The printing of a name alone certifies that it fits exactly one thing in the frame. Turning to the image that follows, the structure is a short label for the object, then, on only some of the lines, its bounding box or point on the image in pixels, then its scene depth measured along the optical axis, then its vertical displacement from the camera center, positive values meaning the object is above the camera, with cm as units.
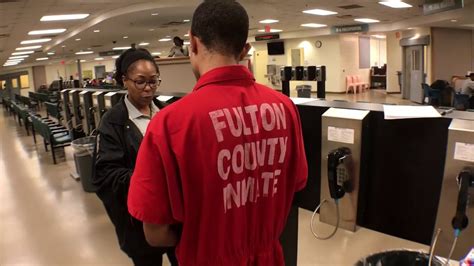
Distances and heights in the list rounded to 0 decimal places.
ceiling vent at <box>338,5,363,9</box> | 1138 +200
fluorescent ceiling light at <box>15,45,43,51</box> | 1703 +189
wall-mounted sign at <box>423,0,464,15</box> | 782 +141
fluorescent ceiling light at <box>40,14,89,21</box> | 991 +187
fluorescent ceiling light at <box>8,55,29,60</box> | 2185 +192
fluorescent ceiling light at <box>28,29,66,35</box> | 1234 +188
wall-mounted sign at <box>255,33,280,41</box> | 1978 +217
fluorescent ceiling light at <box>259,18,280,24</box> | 1390 +210
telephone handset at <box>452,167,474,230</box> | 151 -49
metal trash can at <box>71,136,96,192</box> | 453 -86
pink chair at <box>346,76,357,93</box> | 1859 -41
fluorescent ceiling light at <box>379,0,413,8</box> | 1045 +193
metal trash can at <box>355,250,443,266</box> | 150 -71
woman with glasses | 178 -27
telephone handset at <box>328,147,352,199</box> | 196 -49
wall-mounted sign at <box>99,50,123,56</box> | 2488 +214
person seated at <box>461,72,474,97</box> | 1004 -46
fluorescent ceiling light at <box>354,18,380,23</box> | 1516 +215
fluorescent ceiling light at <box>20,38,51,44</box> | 1475 +189
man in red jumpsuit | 95 -19
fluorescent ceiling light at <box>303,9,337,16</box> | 1203 +204
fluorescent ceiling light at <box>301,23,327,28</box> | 1625 +221
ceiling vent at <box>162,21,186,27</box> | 1265 +197
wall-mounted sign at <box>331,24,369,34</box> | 1691 +203
